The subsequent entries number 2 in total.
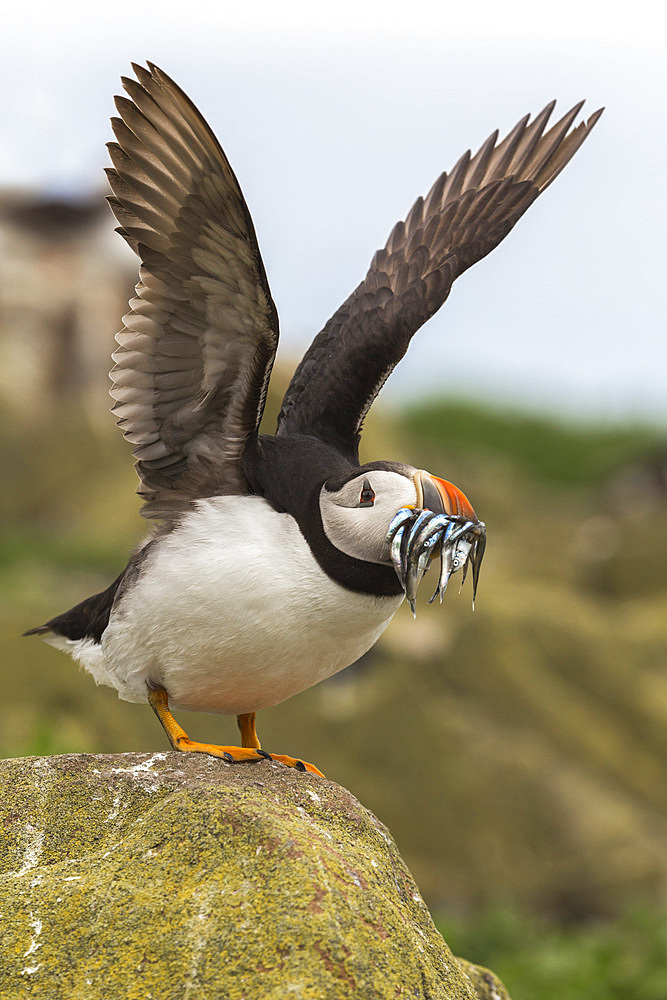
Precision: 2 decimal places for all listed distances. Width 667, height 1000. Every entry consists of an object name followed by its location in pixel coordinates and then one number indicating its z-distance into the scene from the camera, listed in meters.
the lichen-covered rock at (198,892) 6.87
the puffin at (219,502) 8.79
